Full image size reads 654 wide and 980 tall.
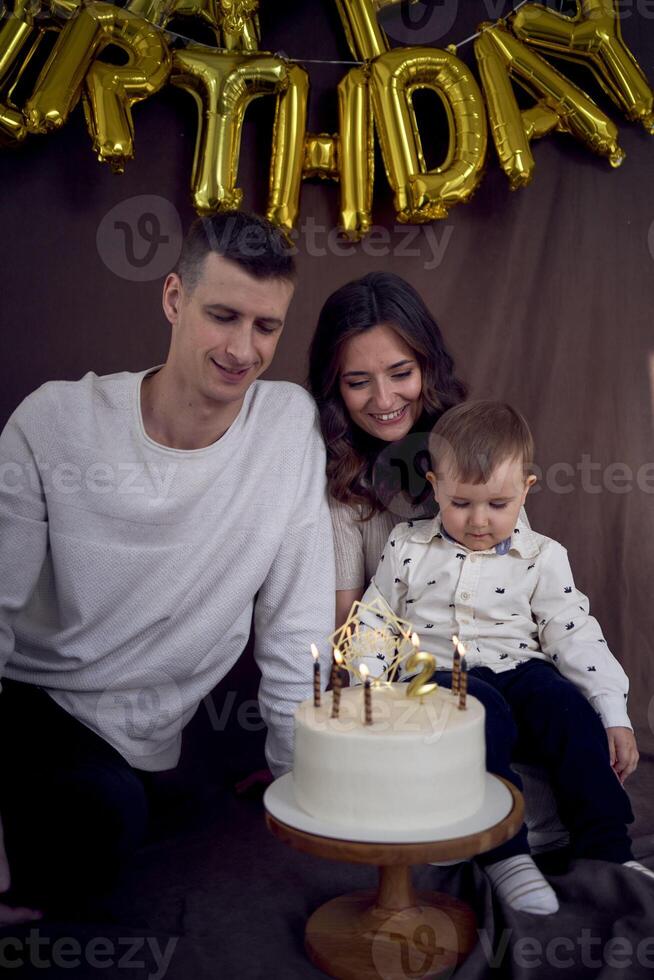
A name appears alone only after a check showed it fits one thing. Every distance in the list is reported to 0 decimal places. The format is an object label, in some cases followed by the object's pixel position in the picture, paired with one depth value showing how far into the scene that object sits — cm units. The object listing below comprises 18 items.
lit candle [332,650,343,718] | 132
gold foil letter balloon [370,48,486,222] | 232
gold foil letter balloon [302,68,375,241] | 235
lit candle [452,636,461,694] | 137
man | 174
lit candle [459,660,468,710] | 135
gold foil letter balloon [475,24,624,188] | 239
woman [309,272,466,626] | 193
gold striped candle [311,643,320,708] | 135
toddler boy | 162
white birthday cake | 124
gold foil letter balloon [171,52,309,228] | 224
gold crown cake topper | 161
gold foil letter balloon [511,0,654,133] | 242
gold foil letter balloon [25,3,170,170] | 212
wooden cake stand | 125
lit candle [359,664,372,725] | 128
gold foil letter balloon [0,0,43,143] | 214
